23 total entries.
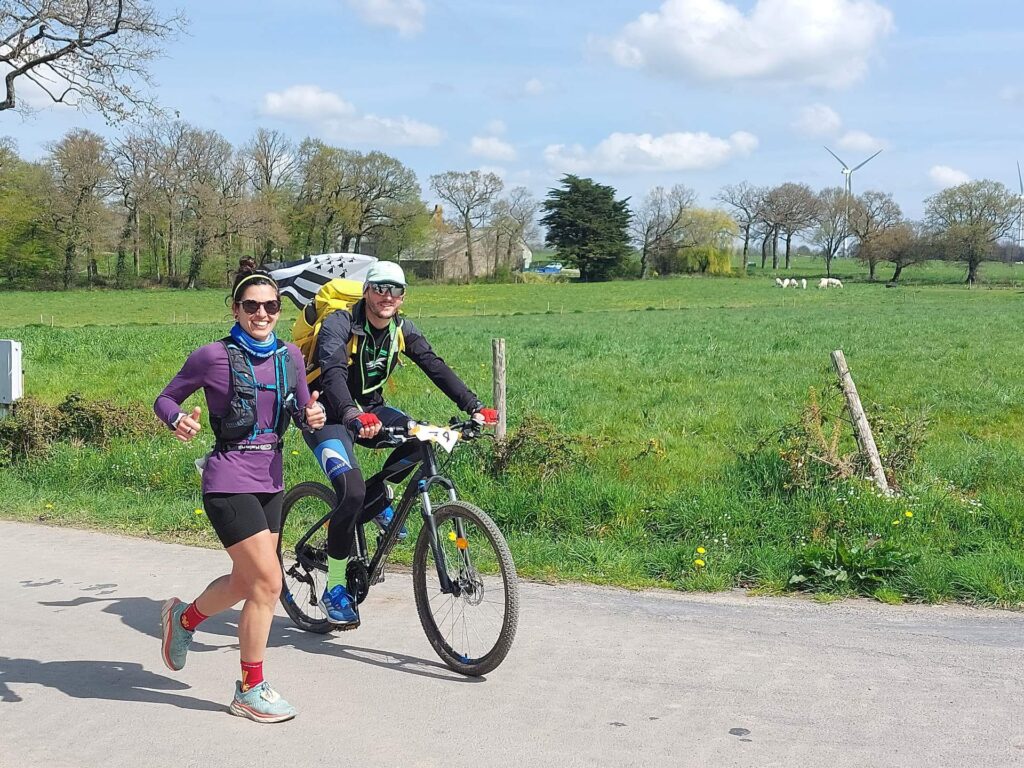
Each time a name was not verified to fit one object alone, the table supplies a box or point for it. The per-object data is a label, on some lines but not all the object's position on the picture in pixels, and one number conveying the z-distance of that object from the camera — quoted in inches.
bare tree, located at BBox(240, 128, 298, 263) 2984.7
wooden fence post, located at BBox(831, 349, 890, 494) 297.9
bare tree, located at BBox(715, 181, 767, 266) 4557.1
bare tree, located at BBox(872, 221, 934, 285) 3796.8
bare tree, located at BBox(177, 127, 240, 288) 2989.7
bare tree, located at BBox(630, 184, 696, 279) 4217.5
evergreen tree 3993.6
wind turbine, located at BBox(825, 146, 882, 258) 3889.3
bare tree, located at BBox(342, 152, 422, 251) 3324.3
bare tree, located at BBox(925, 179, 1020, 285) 3609.7
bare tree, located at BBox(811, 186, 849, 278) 4350.4
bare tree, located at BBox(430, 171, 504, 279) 3644.2
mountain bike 181.3
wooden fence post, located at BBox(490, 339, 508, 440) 344.3
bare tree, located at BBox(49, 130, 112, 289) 2876.5
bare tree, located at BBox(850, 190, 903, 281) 4153.5
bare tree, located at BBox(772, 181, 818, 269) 4475.9
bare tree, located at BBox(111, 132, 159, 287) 2972.4
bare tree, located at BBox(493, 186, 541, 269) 3809.1
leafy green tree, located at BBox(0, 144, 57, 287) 2898.6
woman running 167.5
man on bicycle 198.1
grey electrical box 414.6
